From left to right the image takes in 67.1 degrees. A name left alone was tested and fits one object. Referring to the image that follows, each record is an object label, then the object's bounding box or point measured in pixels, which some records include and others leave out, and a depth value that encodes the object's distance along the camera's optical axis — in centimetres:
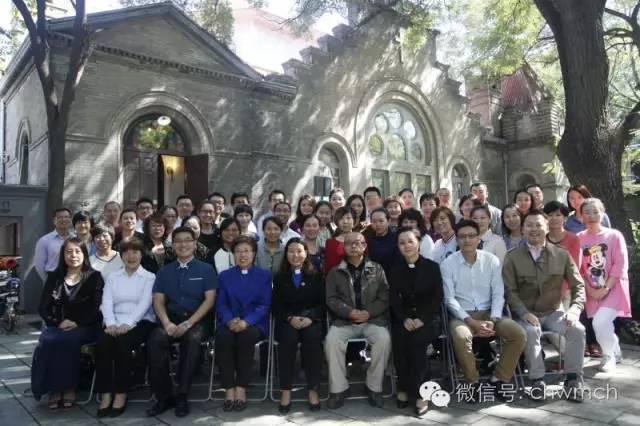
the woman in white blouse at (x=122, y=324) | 460
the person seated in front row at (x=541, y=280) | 500
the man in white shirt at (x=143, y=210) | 698
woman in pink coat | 557
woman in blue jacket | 462
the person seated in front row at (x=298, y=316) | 464
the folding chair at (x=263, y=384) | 478
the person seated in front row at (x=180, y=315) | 456
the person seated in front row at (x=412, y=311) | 461
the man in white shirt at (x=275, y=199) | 711
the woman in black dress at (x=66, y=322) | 464
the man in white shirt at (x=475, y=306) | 466
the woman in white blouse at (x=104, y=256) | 536
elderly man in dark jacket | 462
